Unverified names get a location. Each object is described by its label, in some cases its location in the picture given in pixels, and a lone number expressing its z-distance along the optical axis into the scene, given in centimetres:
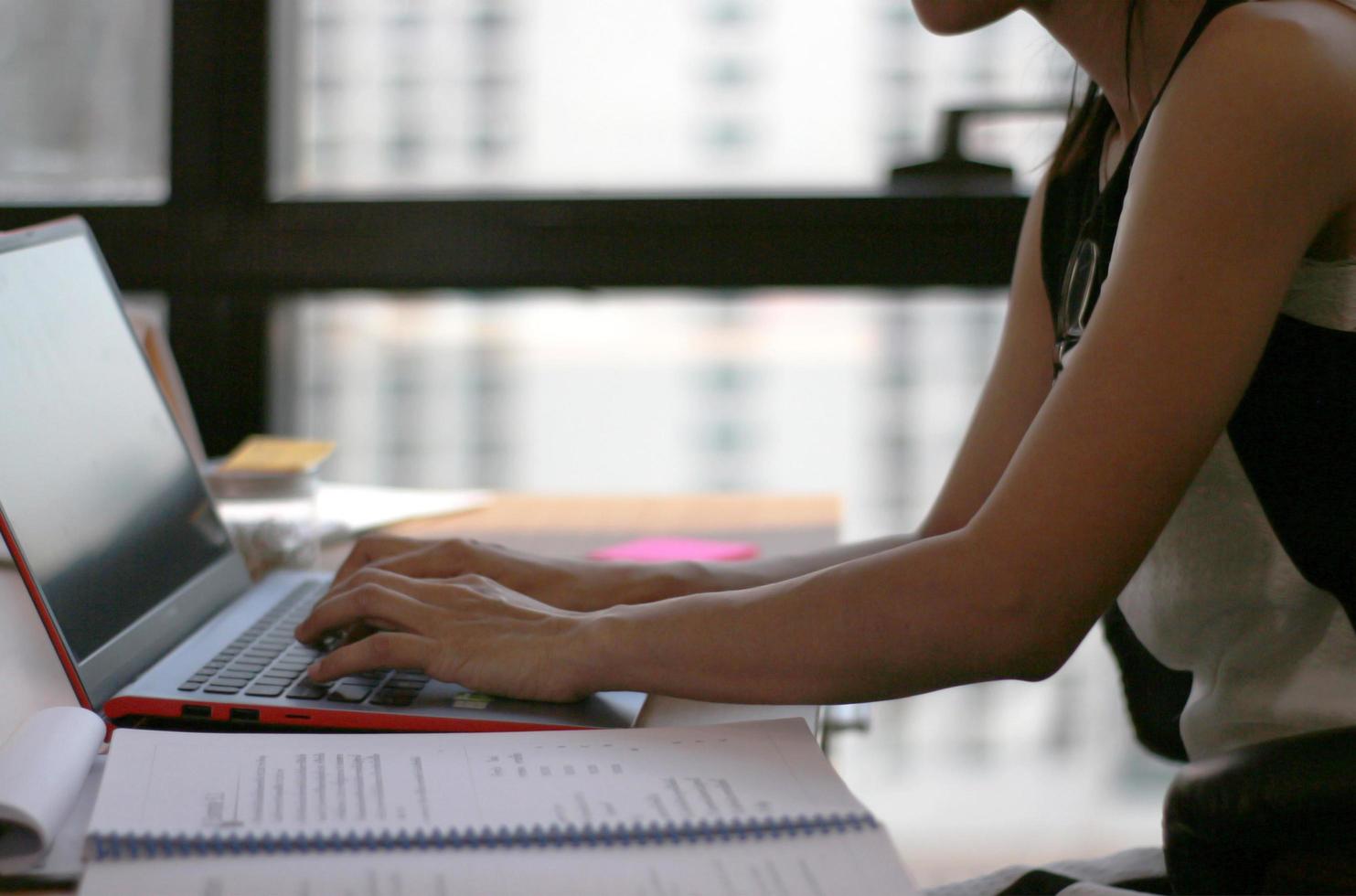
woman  146
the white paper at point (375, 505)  201
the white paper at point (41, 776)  132
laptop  147
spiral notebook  130
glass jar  183
